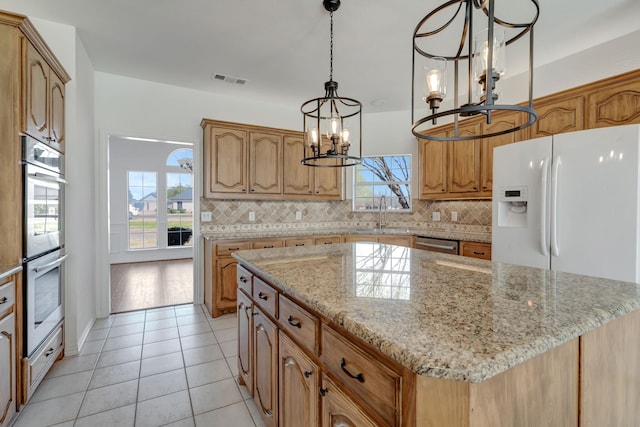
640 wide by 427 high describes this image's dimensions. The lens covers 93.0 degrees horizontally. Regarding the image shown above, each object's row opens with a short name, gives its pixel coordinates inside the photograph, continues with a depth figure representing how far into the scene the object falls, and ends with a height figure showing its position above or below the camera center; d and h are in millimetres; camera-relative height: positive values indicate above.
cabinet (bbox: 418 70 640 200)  2436 +791
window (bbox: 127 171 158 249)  6664 +15
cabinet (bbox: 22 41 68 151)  1822 +732
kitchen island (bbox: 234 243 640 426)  655 -322
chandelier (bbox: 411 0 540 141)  962 +542
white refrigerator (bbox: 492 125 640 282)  1896 +65
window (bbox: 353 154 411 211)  4594 +433
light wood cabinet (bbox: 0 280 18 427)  1540 -760
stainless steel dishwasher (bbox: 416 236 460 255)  3381 -395
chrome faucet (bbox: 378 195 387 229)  4640 -35
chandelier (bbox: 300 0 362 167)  1881 +505
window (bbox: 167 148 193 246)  6977 +211
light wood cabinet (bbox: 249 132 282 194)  3764 +595
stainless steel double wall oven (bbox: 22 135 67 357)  1797 -209
